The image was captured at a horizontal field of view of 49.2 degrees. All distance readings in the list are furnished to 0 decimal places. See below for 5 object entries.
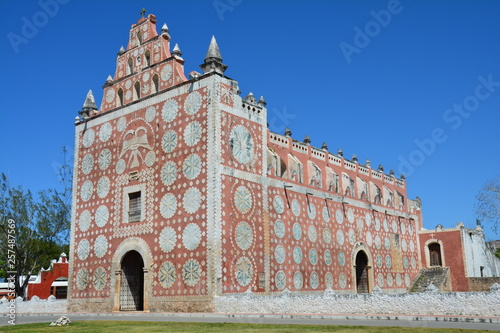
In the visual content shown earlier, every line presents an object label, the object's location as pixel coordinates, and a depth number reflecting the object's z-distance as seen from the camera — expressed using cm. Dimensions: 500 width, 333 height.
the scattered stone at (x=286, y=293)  2002
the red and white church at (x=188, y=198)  2347
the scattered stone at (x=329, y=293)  1922
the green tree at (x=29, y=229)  3406
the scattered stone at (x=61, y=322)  1755
